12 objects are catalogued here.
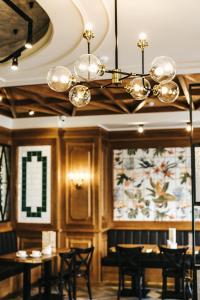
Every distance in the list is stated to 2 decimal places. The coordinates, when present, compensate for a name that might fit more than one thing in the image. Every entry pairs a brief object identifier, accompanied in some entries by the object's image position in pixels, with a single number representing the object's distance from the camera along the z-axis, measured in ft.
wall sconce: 29.91
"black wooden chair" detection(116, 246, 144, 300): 25.36
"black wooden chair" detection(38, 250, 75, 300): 22.90
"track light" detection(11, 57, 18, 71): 14.84
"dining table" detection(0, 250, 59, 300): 22.21
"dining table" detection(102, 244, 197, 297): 26.12
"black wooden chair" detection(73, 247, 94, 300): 24.06
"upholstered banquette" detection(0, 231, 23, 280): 25.26
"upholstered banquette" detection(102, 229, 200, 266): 30.01
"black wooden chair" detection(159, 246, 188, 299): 24.50
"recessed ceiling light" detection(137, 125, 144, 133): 29.86
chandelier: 11.12
